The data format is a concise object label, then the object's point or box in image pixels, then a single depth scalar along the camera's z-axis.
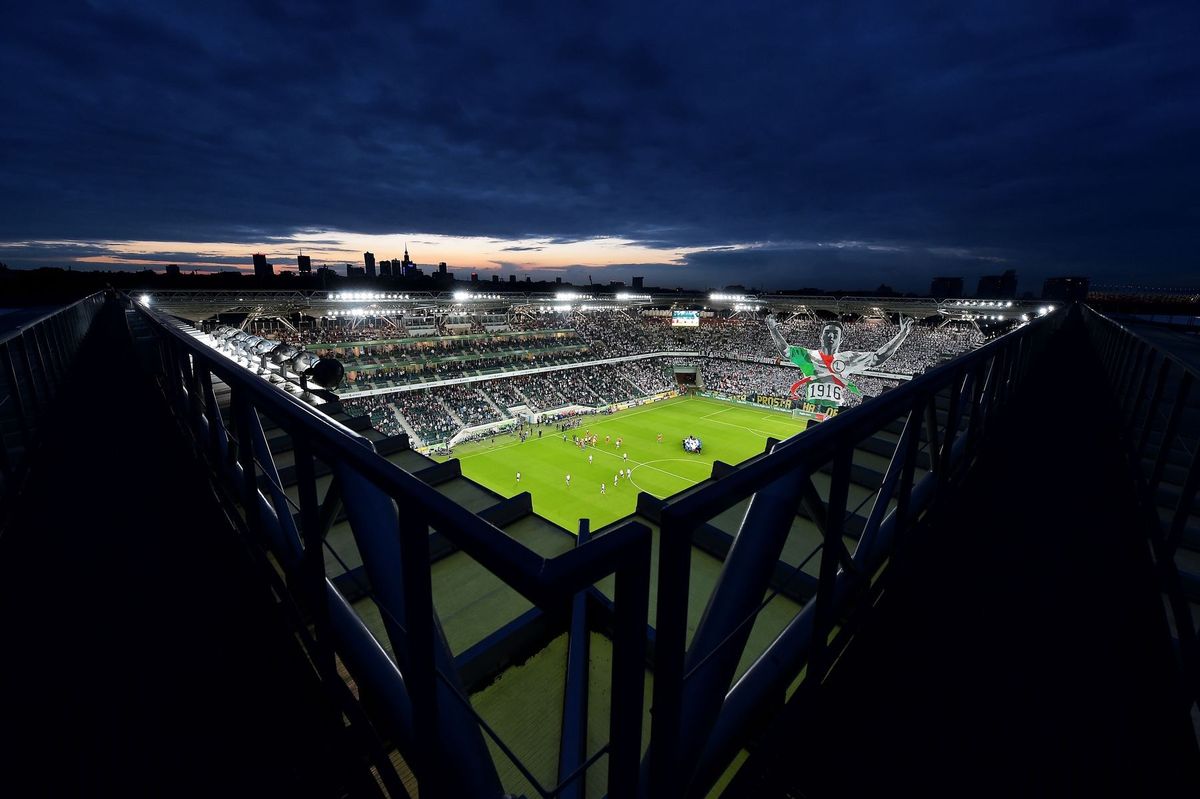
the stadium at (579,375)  39.59
